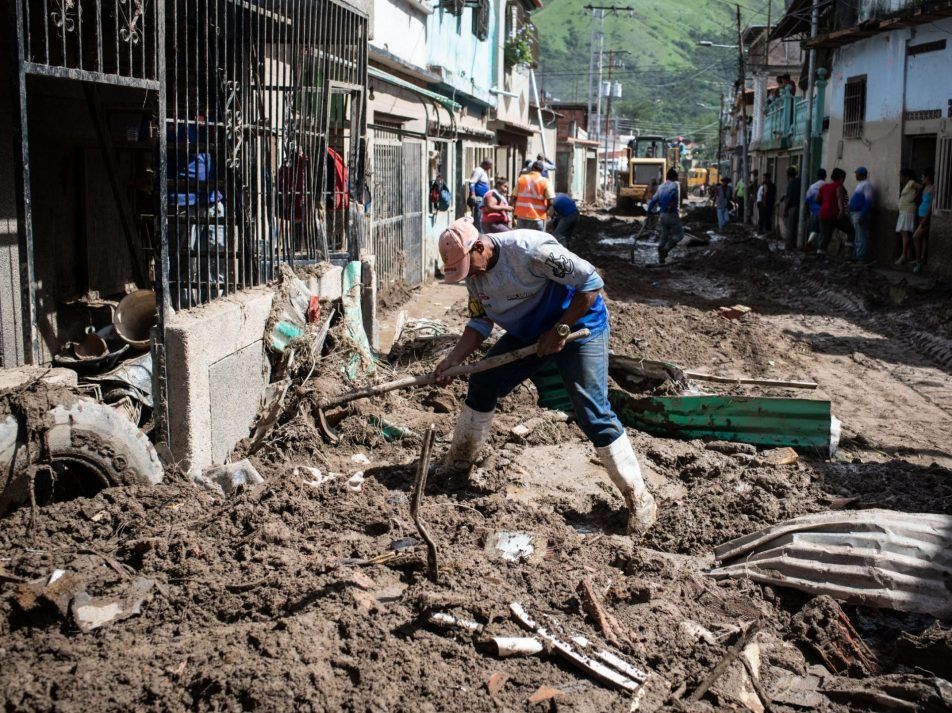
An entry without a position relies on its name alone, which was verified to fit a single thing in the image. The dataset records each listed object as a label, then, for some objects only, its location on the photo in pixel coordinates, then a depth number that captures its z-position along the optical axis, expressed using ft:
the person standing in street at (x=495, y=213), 49.49
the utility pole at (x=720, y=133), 187.42
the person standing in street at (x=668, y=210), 63.46
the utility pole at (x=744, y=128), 114.11
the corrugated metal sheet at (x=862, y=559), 14.11
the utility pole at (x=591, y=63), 190.60
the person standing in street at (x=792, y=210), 80.33
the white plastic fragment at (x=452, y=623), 12.95
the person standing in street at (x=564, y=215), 56.85
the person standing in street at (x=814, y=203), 68.97
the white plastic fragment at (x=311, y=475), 19.49
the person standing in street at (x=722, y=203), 108.47
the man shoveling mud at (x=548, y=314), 16.92
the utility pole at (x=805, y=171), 74.49
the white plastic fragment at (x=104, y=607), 12.72
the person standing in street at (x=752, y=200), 119.55
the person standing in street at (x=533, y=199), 51.13
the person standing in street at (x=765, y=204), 102.47
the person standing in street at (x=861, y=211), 63.10
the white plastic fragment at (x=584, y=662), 12.09
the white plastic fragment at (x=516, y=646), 12.51
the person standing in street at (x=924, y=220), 55.11
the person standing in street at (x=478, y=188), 60.64
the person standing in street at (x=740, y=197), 126.52
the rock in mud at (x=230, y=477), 17.72
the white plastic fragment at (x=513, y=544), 15.92
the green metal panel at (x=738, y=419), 22.07
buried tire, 14.84
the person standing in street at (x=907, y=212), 56.80
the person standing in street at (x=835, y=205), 66.33
